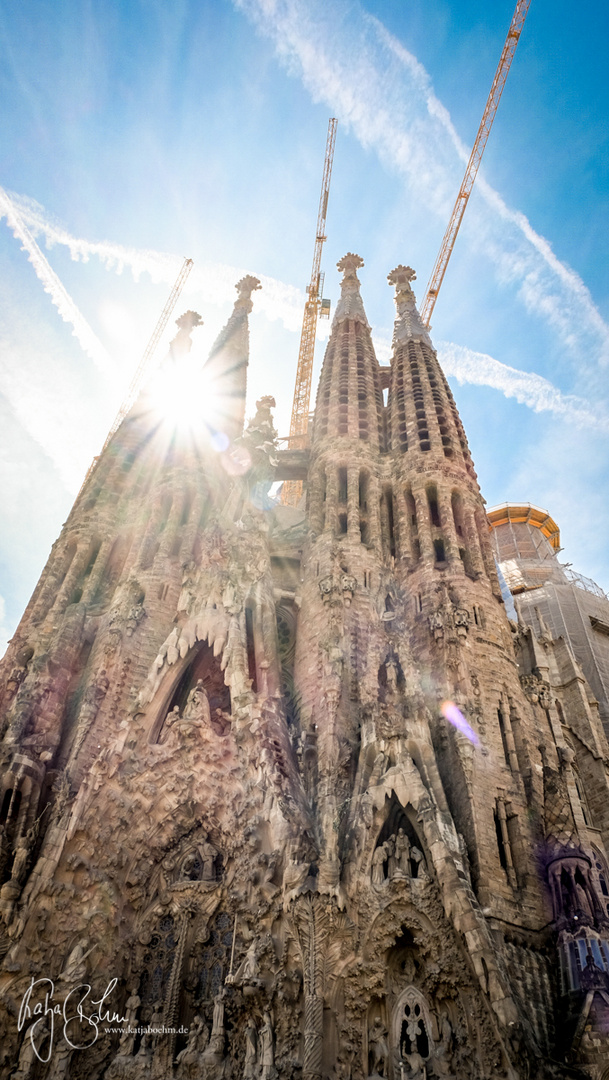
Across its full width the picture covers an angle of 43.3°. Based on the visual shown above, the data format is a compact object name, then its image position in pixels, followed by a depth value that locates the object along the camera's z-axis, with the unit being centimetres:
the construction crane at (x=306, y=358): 4119
